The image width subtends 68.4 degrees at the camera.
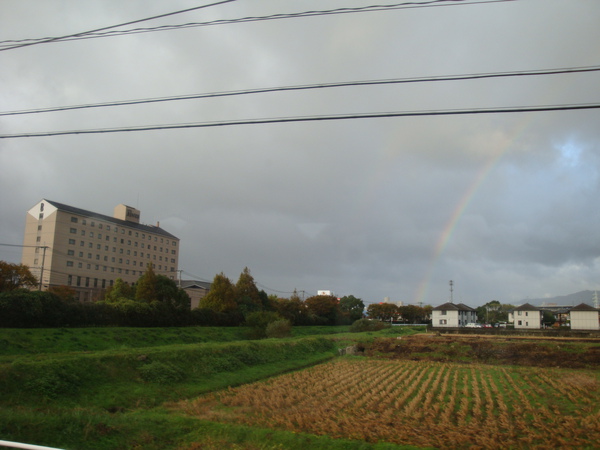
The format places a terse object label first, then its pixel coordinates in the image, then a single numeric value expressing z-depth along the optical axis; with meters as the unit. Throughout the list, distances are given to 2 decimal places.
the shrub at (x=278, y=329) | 57.09
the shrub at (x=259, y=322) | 61.50
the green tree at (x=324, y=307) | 104.25
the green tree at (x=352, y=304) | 149.75
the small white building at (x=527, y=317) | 90.12
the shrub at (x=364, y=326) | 89.81
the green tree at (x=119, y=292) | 66.81
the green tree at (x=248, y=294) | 79.56
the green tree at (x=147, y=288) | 68.31
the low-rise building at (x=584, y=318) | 79.16
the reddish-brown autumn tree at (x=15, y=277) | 61.69
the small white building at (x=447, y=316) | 96.25
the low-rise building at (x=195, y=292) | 94.93
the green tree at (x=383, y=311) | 145.50
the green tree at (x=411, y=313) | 143.62
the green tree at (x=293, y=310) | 86.62
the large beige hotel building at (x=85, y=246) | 81.81
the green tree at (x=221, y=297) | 71.31
